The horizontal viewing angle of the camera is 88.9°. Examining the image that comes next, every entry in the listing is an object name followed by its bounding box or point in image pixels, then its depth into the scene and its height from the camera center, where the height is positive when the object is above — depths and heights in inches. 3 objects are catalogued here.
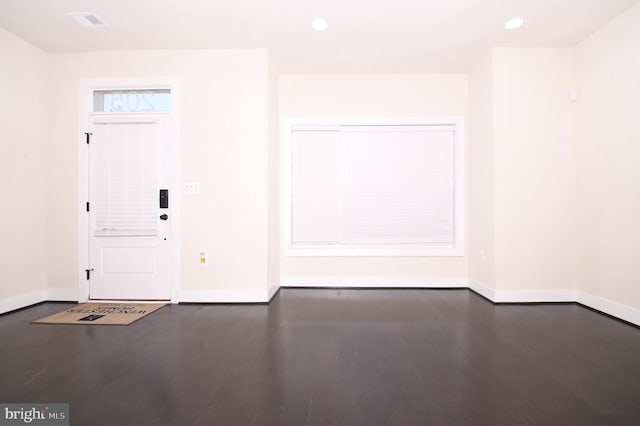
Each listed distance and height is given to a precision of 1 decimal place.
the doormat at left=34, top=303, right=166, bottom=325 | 123.9 -40.6
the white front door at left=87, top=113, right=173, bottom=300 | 152.0 +3.9
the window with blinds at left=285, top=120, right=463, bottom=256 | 178.9 +14.5
